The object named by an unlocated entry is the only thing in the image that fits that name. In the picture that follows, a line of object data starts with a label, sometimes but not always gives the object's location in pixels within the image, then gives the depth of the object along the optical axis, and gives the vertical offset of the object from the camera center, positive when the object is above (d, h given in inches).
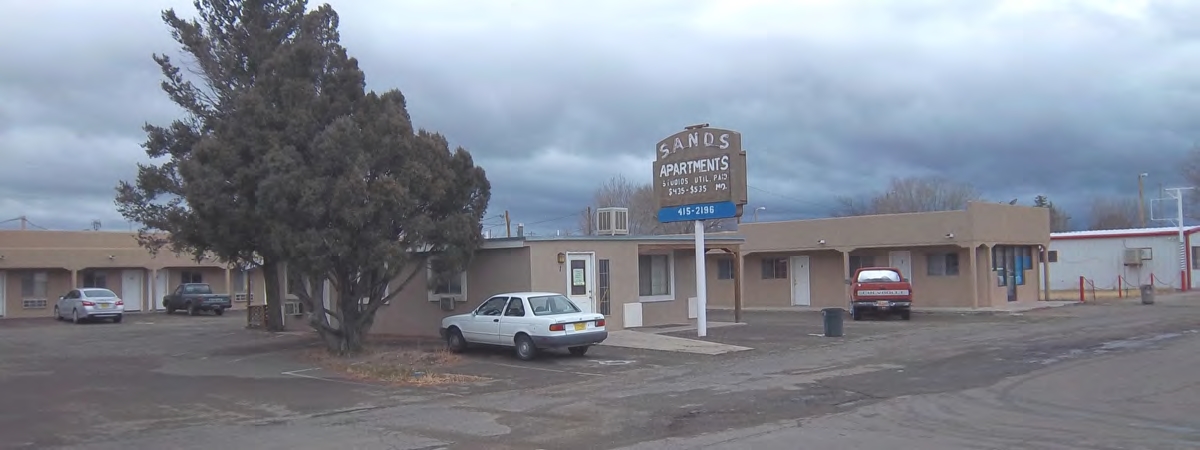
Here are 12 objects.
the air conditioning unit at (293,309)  1177.2 -49.0
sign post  943.7 +79.4
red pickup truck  1212.5 -53.4
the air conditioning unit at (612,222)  1088.2 +43.9
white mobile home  1850.4 -22.5
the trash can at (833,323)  952.3 -67.4
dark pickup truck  1736.0 -51.1
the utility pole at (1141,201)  2598.4 +123.3
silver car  1507.1 -49.4
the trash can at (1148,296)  1421.0 -73.0
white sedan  761.6 -50.2
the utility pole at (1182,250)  1781.5 -8.6
